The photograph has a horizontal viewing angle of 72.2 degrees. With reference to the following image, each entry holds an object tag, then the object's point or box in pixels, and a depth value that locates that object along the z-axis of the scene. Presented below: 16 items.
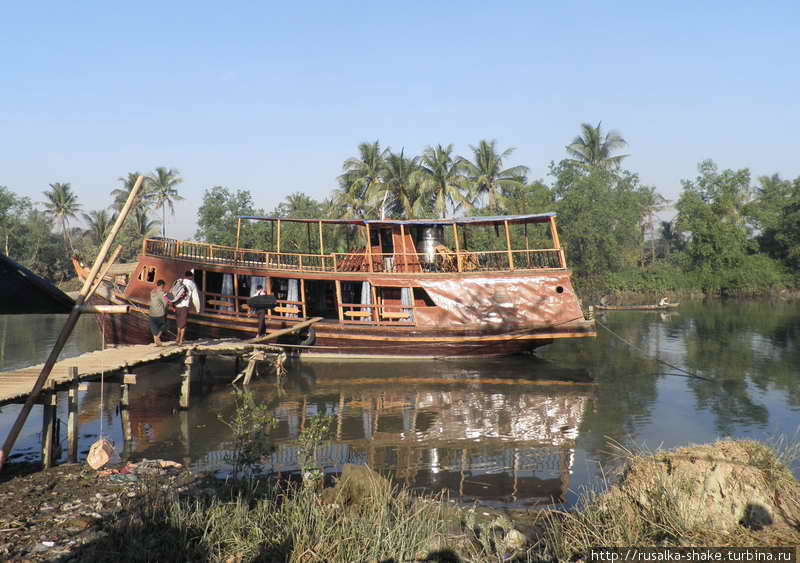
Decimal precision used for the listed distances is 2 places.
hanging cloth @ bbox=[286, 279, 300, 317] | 18.11
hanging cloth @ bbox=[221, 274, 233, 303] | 18.12
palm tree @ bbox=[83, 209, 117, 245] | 46.94
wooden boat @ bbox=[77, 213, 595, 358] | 16.88
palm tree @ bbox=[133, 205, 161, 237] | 47.09
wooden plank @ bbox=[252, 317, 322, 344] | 15.85
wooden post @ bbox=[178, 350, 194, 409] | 12.30
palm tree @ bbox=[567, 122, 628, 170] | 47.28
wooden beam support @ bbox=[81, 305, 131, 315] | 6.13
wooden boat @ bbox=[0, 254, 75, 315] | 5.92
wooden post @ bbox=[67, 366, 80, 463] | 8.77
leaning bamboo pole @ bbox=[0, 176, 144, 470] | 5.98
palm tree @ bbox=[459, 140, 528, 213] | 36.14
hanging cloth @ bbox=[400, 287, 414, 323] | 17.61
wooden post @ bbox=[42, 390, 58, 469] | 8.11
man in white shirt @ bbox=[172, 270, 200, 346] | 13.68
